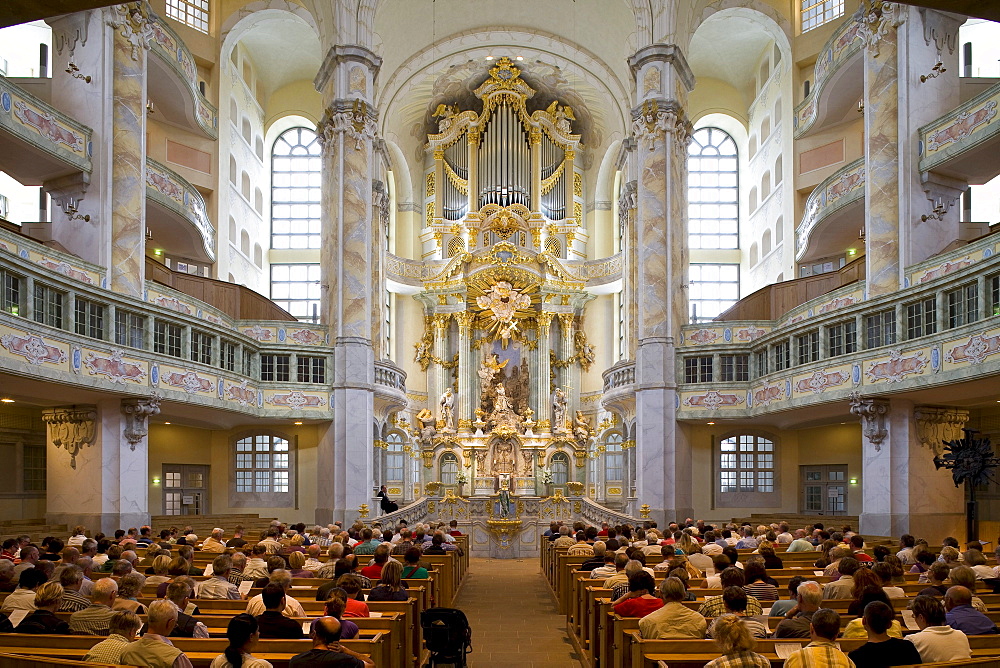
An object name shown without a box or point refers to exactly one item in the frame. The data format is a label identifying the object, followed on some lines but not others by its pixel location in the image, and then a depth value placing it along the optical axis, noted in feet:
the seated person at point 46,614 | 25.94
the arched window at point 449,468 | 143.02
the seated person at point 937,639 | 22.70
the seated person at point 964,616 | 25.71
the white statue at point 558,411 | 144.36
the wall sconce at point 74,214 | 72.95
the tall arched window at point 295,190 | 138.82
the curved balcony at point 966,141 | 65.67
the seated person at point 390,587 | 33.76
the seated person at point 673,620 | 26.14
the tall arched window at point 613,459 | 139.95
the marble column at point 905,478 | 70.90
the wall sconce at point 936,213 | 72.20
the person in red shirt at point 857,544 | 46.52
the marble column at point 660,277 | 97.45
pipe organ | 147.33
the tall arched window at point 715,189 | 136.15
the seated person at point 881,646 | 20.66
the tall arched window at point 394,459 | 138.51
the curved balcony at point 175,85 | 88.53
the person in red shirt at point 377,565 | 40.16
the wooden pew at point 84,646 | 24.22
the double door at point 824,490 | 96.63
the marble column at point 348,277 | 98.73
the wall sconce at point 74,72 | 72.38
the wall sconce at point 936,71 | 71.92
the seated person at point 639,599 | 30.01
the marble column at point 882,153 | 73.51
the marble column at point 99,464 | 70.85
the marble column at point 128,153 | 74.23
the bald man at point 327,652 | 21.08
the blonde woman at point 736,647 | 19.62
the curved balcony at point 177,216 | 87.80
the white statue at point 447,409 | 144.87
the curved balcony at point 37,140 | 64.64
